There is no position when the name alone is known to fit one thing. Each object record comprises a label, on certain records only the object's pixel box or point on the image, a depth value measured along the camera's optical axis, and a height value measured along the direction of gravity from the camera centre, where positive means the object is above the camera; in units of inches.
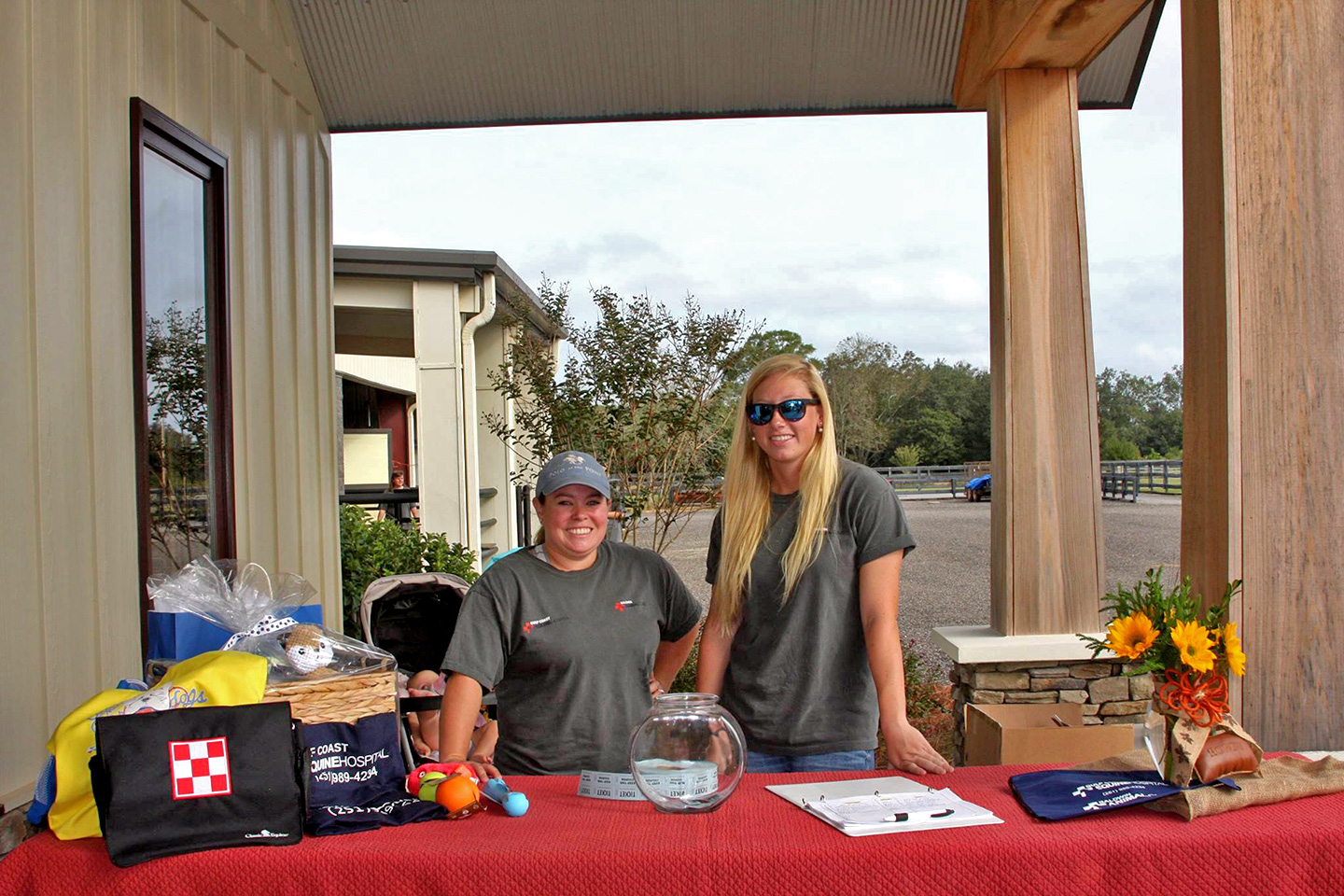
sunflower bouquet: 82.0 -16.6
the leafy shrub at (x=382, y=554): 294.8 -27.5
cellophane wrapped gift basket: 89.5 -16.7
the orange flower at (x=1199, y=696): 82.2 -19.2
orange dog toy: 86.0 -26.2
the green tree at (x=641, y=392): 316.8 +16.9
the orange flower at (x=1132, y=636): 81.8 -14.6
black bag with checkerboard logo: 76.5 -22.7
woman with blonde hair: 106.3 -14.9
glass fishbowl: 83.7 -23.1
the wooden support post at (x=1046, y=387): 190.2 +9.1
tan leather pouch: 82.8 -24.1
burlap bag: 80.8 -26.5
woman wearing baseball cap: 105.6 -17.8
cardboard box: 136.7 -37.5
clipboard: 79.4 -27.5
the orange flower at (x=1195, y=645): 80.4 -15.1
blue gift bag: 110.7 -17.5
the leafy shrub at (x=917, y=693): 253.3 -59.5
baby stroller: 181.8 -26.8
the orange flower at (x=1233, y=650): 81.6 -15.9
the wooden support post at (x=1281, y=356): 105.3 +7.6
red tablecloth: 75.8 -28.6
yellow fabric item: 80.5 -18.1
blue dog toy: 86.2 -27.1
